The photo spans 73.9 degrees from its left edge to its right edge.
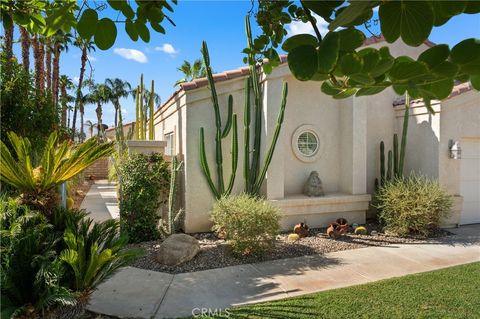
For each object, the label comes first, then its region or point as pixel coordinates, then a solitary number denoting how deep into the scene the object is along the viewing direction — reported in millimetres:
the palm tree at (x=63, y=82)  30112
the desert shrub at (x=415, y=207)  8375
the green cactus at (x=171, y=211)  7977
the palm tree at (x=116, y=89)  51612
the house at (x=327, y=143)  8805
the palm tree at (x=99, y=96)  49812
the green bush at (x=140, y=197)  7910
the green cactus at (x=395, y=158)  9758
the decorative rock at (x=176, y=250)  6453
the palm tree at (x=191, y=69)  23750
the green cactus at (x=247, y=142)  8633
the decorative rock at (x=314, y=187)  9531
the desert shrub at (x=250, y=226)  6730
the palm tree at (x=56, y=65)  20825
